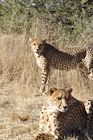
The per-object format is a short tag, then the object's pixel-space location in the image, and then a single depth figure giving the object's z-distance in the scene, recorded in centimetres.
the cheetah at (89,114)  979
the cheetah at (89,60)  1459
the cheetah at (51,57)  1429
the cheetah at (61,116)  895
